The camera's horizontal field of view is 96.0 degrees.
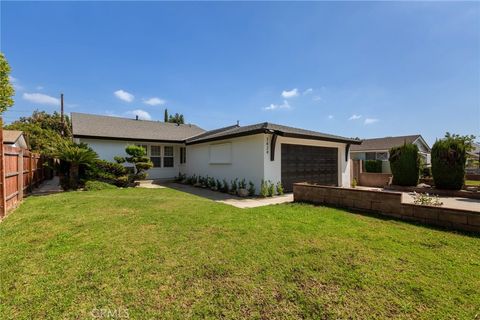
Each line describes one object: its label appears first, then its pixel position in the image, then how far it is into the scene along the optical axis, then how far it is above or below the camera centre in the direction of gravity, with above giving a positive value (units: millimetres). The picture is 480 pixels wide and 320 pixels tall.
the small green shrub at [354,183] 13195 -1463
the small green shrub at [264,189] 9094 -1231
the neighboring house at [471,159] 12288 -55
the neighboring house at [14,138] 13879 +1641
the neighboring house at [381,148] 23444 +1319
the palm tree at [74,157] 10172 +199
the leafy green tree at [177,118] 42534 +8445
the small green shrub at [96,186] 10564 -1239
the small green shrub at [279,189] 9688 -1309
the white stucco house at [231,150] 9688 +560
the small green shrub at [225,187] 10625 -1330
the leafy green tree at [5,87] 16500 +5750
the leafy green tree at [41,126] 21922 +4125
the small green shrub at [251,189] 9578 -1294
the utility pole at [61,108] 22091 +5378
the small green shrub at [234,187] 10179 -1281
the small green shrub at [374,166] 18547 -592
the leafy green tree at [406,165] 11234 -314
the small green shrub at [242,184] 10048 -1131
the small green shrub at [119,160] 12573 +49
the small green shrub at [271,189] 9310 -1263
